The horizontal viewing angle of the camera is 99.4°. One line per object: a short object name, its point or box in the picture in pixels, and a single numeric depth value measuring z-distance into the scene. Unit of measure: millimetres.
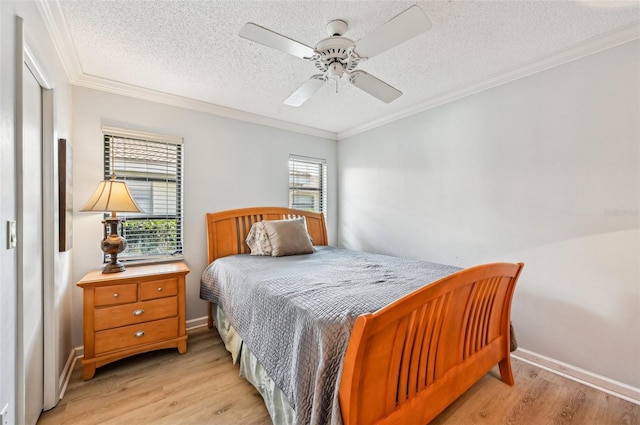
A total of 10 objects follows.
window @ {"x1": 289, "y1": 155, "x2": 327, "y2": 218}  3830
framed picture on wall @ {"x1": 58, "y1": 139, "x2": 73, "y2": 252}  1893
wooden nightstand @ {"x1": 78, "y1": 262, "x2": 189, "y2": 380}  2021
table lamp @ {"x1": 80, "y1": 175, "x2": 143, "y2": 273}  2143
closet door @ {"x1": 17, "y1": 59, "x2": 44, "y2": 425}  1264
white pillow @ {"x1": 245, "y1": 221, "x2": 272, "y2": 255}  2893
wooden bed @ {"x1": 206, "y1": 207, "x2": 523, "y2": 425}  1064
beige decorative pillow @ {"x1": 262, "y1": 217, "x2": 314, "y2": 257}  2854
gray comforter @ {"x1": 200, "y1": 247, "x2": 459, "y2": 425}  1171
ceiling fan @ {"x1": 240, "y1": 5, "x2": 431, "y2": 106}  1384
